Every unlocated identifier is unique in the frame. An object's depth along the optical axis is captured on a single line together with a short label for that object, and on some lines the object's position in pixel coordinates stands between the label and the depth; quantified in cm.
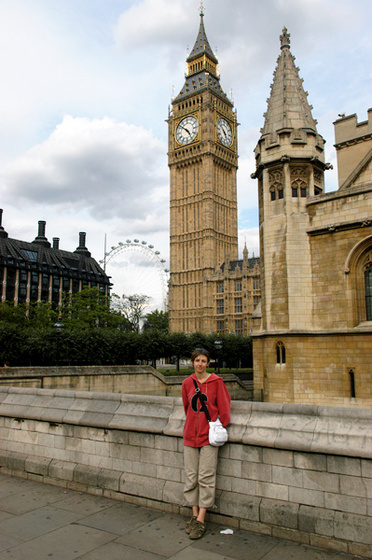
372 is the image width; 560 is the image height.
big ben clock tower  8944
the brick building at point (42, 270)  8925
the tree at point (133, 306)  7631
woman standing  527
